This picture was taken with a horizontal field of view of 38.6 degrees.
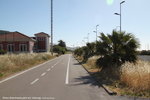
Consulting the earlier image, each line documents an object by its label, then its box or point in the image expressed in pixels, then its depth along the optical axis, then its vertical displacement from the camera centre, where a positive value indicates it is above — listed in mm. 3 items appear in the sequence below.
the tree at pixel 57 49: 113212 +1479
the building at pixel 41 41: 98438 +5159
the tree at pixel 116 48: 16844 +340
